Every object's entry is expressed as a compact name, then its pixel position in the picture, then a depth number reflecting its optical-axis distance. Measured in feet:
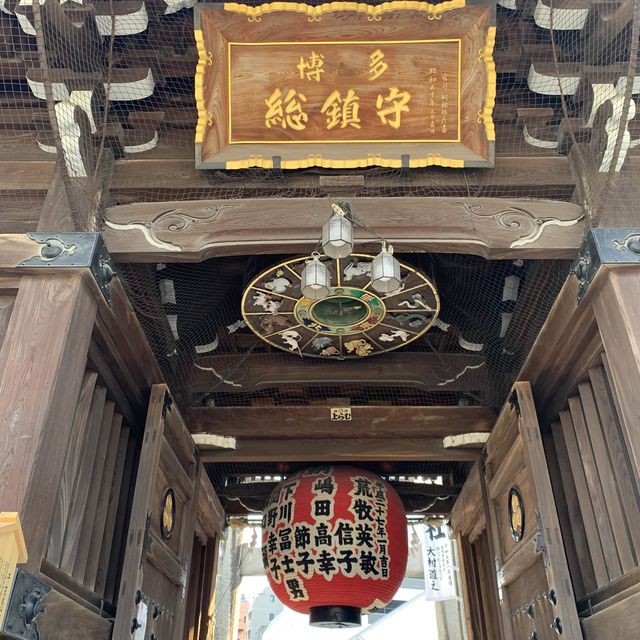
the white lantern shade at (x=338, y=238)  11.85
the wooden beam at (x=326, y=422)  20.59
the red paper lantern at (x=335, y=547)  18.45
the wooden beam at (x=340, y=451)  20.67
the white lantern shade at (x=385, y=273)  11.78
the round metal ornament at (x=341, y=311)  16.22
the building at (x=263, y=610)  116.16
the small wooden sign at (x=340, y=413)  20.47
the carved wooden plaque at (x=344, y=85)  13.46
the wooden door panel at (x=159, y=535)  13.82
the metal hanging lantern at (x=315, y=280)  12.20
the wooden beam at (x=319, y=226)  13.52
